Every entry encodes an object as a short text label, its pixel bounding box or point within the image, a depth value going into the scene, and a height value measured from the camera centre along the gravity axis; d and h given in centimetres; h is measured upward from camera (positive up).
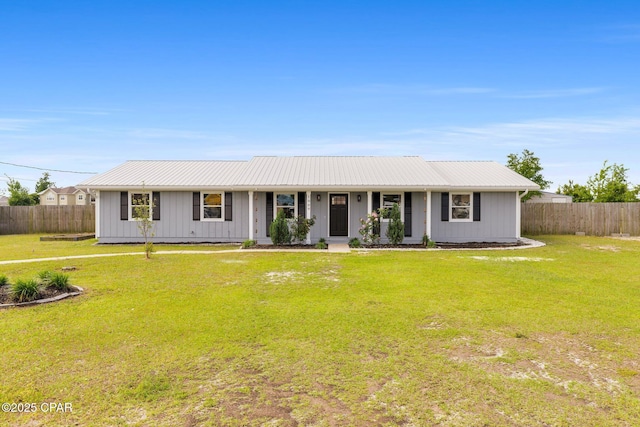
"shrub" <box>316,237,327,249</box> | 1444 -126
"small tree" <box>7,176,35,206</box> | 4316 +196
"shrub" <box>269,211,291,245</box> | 1493 -80
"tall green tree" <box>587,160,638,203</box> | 2569 +148
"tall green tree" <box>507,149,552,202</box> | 2720 +300
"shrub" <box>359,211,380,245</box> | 1497 -74
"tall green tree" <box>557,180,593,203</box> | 2866 +129
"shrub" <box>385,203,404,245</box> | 1497 -69
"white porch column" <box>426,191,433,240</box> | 1530 -17
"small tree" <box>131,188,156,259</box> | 1520 +31
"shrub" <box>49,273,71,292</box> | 719 -127
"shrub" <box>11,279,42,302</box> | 656 -133
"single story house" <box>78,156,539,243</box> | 1584 +21
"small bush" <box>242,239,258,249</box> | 1476 -124
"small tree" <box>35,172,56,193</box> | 6298 +481
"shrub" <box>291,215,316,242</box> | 1505 -63
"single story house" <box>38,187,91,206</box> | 5488 +228
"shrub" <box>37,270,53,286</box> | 719 -120
